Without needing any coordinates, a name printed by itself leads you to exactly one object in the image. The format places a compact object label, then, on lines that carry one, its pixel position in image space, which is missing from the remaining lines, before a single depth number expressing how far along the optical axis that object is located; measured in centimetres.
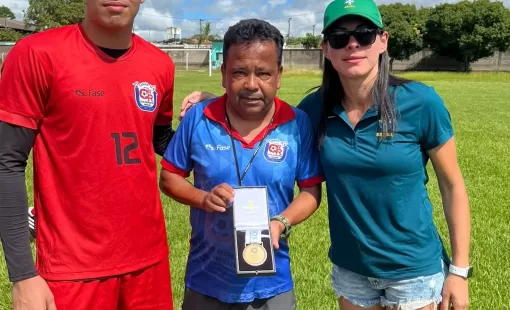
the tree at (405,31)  6253
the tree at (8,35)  6700
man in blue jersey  272
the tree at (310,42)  7453
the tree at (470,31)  5912
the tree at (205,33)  10540
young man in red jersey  236
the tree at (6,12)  12513
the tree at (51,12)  7000
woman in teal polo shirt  274
